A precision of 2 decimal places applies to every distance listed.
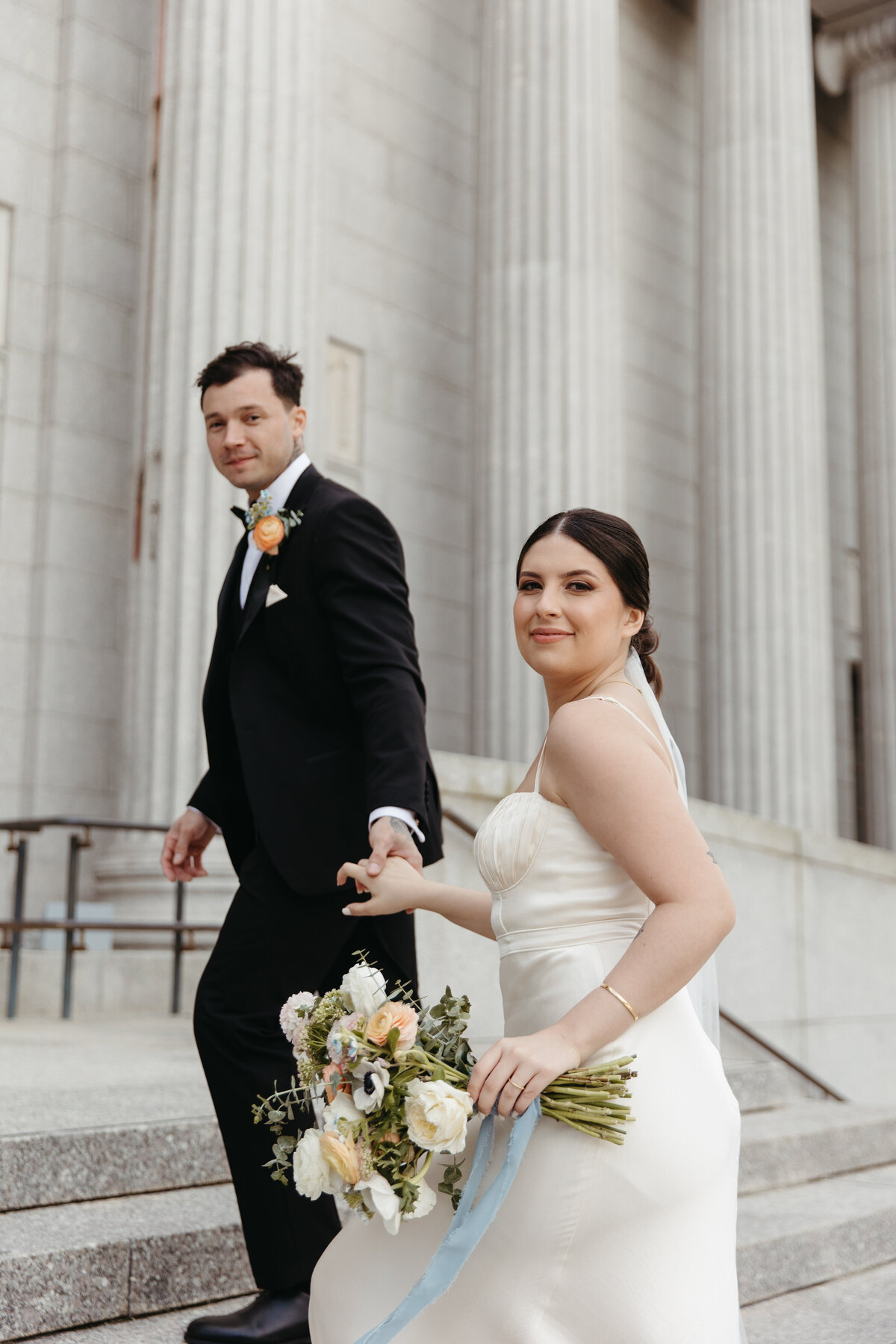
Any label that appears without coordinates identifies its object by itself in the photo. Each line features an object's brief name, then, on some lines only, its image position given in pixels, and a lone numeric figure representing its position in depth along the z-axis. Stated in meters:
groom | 2.72
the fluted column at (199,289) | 8.34
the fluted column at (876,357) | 14.79
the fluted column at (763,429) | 12.32
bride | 1.86
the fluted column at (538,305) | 10.84
